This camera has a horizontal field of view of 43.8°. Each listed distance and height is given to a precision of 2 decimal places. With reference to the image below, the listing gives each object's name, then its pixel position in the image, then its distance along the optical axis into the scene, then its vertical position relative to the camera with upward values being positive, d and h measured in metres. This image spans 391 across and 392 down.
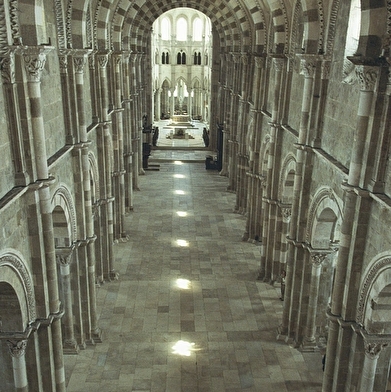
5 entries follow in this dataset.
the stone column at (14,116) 8.70 -1.49
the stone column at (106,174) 17.27 -5.00
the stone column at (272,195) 17.83 -5.74
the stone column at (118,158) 20.69 -5.35
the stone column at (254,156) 21.55 -5.18
